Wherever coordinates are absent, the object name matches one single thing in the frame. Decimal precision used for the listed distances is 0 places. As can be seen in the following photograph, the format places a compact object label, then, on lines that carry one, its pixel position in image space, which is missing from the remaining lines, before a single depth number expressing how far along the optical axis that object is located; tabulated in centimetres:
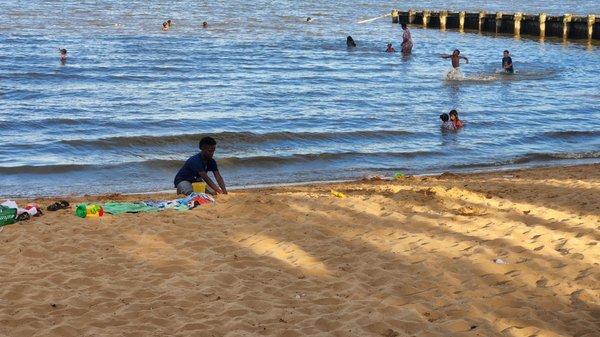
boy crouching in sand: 1176
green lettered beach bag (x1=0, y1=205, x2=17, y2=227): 1018
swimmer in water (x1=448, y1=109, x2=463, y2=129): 1970
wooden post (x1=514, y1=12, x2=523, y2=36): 4247
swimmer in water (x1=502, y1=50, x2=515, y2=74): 2955
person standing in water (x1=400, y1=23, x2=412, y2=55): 3475
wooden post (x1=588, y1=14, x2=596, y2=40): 4016
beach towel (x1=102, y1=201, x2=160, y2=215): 1087
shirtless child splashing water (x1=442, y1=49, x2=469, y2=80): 2780
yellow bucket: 1198
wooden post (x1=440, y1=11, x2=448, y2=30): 4531
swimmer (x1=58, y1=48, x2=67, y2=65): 2930
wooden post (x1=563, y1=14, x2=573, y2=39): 4075
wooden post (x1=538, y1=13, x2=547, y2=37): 4131
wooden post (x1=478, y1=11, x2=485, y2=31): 4347
